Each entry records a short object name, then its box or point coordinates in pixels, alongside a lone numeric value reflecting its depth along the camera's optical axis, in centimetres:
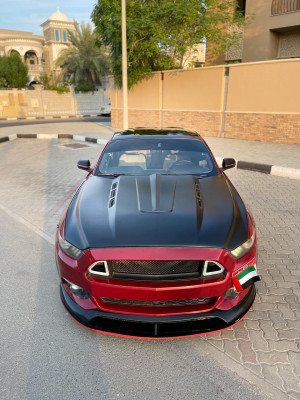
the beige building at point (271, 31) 1490
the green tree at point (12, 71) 3491
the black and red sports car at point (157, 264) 222
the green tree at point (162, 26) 1304
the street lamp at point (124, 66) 1178
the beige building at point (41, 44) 5069
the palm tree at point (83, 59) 3703
